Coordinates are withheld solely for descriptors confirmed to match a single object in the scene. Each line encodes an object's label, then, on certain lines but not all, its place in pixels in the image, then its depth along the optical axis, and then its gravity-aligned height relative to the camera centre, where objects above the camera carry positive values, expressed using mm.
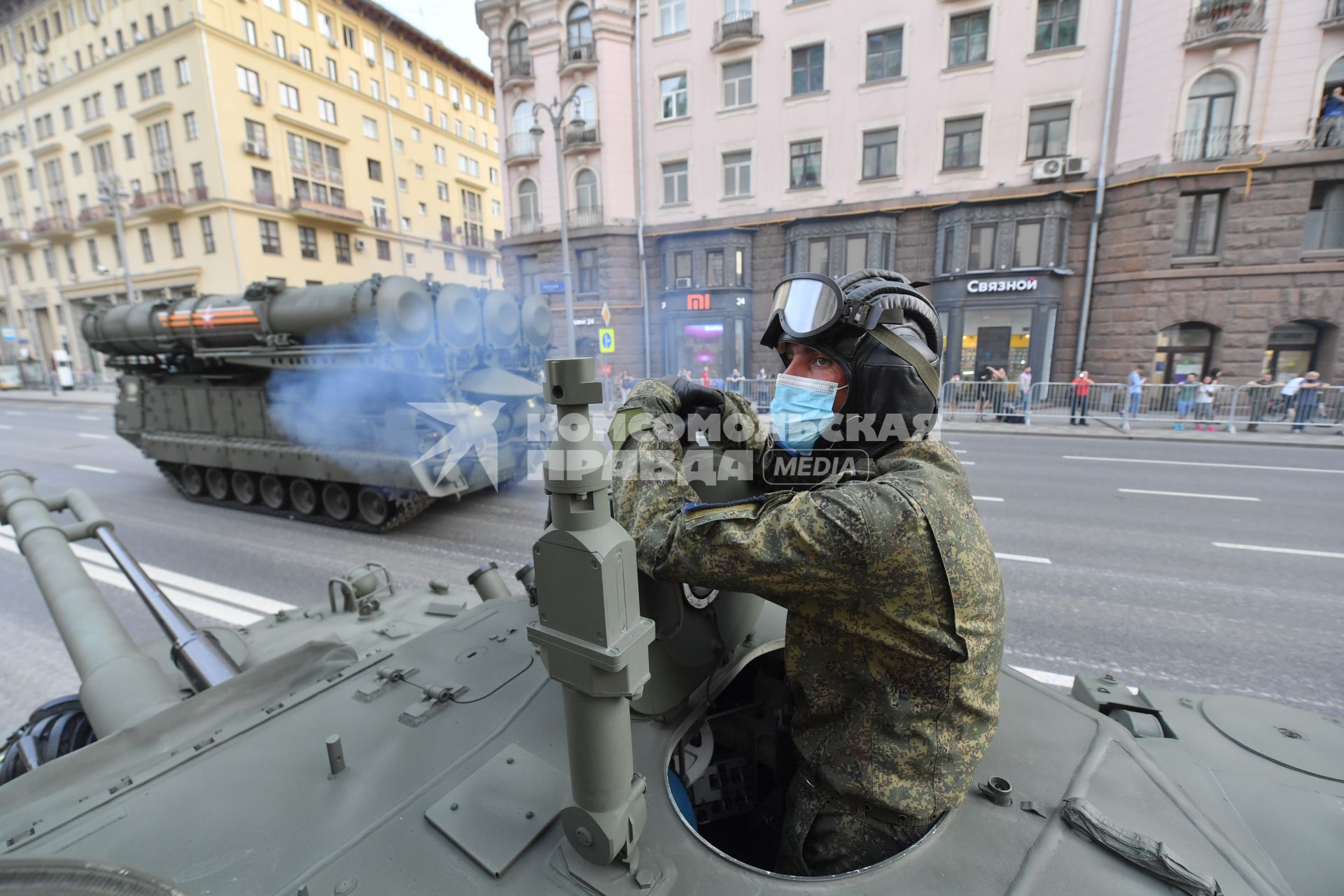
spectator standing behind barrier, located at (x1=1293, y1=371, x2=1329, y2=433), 13289 -1820
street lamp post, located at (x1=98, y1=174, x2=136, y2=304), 20172 +4699
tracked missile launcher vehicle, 7863 -847
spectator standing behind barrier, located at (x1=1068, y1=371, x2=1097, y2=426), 15164 -1980
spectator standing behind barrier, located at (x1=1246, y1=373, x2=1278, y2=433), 13805 -1795
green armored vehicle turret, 1149 -1094
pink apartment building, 15281 +4440
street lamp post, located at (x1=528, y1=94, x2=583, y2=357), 12773 +2600
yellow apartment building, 28422 +9551
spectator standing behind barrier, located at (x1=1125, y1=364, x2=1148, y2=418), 15086 -1768
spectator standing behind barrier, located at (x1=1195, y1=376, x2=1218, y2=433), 14047 -1936
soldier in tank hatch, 1376 -556
